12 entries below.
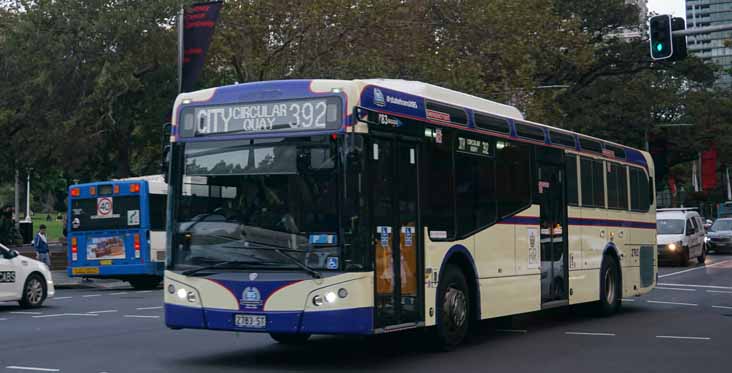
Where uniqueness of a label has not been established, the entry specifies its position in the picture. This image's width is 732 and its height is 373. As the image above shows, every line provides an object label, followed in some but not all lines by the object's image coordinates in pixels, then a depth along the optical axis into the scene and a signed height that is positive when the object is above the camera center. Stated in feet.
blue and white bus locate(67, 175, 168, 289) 92.58 +3.08
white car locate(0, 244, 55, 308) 67.36 -0.88
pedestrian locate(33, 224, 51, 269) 105.29 +1.94
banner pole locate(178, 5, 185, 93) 84.12 +17.15
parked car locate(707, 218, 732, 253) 160.25 +2.74
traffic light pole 72.28 +15.28
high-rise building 129.49 +33.23
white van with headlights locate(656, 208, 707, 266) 121.49 +2.67
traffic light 74.02 +14.87
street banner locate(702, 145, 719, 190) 202.83 +18.86
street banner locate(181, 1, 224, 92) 85.35 +18.07
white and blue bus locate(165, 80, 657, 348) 36.32 +1.82
